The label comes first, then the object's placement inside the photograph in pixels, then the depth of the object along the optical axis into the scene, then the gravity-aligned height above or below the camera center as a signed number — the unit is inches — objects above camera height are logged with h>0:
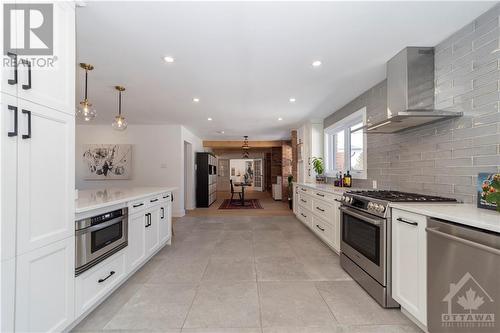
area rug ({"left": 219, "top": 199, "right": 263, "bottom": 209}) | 281.1 -48.6
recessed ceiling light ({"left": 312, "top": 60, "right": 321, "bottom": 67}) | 96.0 +46.1
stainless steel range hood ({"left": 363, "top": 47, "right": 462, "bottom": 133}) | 85.7 +33.3
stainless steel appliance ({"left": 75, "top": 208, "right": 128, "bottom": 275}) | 64.9 -22.6
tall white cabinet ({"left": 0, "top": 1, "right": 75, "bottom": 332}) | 44.8 -3.8
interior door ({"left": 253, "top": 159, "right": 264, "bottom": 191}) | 500.5 -17.5
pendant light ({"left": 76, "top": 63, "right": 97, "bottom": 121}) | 107.9 +28.3
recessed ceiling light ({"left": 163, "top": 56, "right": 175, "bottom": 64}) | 92.6 +46.3
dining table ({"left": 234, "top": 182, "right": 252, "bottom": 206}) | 299.4 -44.0
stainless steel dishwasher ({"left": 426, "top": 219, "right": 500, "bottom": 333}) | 44.5 -24.9
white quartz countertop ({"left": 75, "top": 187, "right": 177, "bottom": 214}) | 69.2 -11.3
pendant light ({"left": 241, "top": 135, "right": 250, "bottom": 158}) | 336.5 +39.2
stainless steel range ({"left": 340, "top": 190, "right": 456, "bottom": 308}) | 74.7 -26.6
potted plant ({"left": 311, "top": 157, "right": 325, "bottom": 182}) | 195.8 +1.1
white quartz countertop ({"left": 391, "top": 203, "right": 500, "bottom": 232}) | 46.6 -11.5
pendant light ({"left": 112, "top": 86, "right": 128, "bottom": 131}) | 134.6 +27.7
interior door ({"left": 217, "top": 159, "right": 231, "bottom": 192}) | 522.6 -17.5
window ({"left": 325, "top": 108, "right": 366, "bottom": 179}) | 143.7 +16.1
